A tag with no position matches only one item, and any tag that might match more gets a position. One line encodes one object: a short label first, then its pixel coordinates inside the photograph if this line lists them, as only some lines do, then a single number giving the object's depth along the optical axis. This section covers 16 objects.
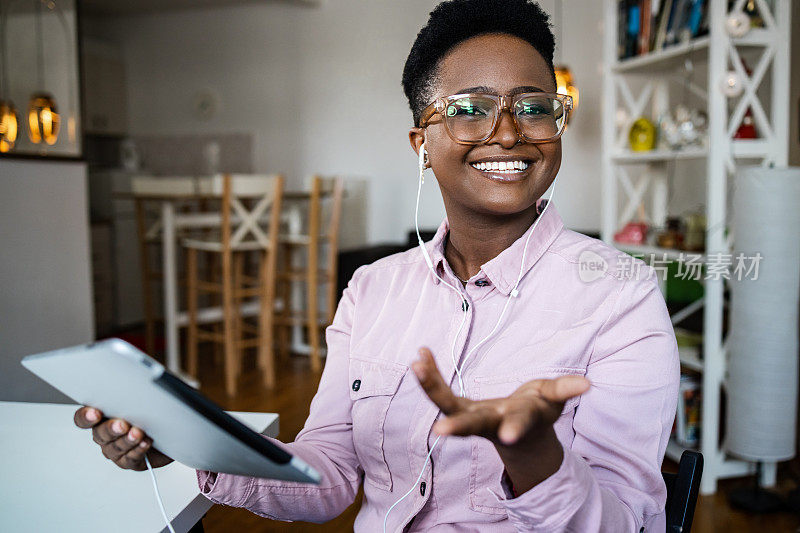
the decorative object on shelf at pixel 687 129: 2.57
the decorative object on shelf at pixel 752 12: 2.36
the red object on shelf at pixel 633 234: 2.91
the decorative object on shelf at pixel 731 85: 2.30
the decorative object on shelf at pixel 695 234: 2.53
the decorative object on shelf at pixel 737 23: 2.27
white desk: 0.79
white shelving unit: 2.34
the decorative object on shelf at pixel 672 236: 2.67
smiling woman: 0.84
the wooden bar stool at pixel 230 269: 3.55
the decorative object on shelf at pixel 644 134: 2.79
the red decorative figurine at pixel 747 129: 2.43
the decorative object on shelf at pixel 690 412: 2.59
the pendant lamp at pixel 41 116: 2.68
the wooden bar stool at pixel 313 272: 3.94
